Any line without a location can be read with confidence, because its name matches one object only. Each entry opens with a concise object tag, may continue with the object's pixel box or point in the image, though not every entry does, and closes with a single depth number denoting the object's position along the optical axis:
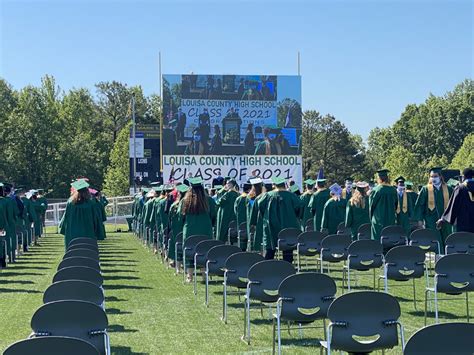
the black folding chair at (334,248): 11.36
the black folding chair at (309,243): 12.28
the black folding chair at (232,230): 17.19
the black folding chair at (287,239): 12.44
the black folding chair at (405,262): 9.17
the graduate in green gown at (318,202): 18.56
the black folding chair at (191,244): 12.28
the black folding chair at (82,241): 12.17
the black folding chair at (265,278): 7.86
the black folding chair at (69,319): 5.42
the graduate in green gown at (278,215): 12.84
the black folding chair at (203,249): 11.43
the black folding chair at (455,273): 8.11
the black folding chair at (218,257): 10.08
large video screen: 28.47
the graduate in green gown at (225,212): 17.19
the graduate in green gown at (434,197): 15.80
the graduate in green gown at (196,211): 13.13
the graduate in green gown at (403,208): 16.03
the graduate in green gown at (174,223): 14.87
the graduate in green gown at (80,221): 13.41
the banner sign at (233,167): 28.55
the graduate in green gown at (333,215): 16.72
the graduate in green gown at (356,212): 15.81
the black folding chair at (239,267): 9.01
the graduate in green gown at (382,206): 14.19
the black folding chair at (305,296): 6.80
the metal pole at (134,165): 35.06
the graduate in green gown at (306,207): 20.41
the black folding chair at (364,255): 10.12
